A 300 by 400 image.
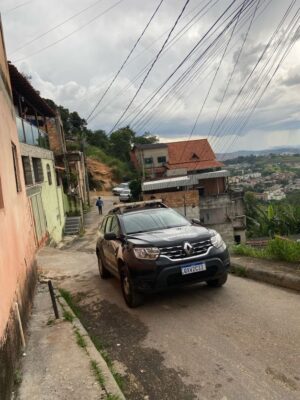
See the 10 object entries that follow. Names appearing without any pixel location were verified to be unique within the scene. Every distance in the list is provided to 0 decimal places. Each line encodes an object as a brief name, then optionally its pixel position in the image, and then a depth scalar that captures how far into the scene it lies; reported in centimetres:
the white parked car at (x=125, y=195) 4049
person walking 3240
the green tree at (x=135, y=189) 3883
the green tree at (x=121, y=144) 7075
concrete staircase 2523
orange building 374
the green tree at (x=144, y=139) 7508
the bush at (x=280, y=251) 720
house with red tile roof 2795
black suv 560
